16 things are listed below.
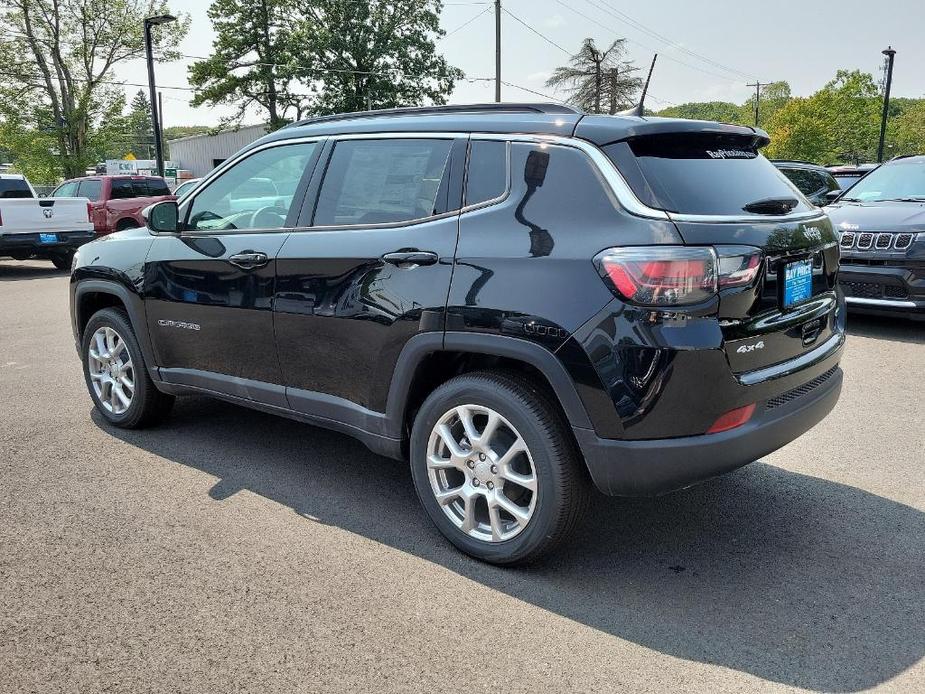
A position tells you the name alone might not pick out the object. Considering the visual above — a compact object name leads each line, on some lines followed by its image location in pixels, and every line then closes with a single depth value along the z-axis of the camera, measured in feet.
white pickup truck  45.62
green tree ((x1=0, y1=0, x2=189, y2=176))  114.32
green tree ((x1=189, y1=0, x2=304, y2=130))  156.76
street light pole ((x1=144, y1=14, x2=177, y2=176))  88.57
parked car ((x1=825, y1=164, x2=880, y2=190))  42.57
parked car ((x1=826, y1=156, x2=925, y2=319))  23.98
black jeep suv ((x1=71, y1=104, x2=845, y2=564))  9.07
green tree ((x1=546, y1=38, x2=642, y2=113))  147.95
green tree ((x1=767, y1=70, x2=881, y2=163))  203.62
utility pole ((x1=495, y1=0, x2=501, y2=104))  99.19
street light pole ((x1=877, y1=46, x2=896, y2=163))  141.38
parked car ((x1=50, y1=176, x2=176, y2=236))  55.47
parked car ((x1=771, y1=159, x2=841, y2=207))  37.50
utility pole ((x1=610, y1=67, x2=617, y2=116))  147.95
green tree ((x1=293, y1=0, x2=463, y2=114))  152.66
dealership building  170.71
